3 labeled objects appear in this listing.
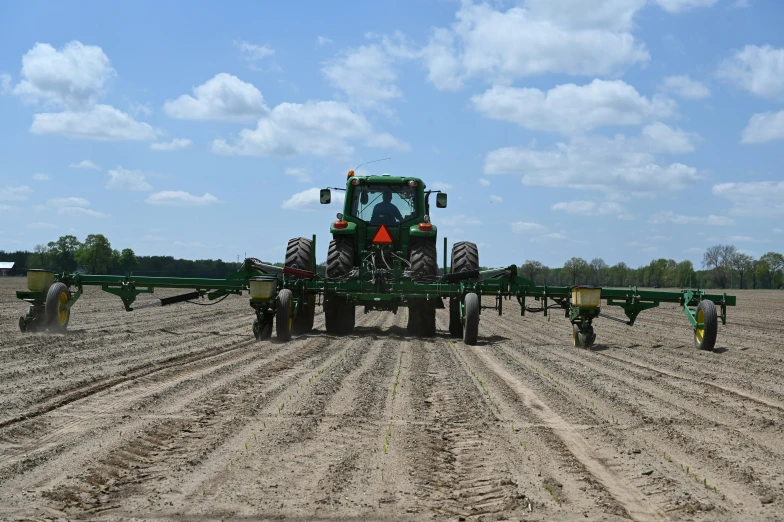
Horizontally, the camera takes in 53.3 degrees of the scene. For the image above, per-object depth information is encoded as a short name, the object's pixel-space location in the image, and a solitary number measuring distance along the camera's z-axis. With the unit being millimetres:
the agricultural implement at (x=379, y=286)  11391
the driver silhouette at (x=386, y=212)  13594
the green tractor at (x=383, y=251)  12289
